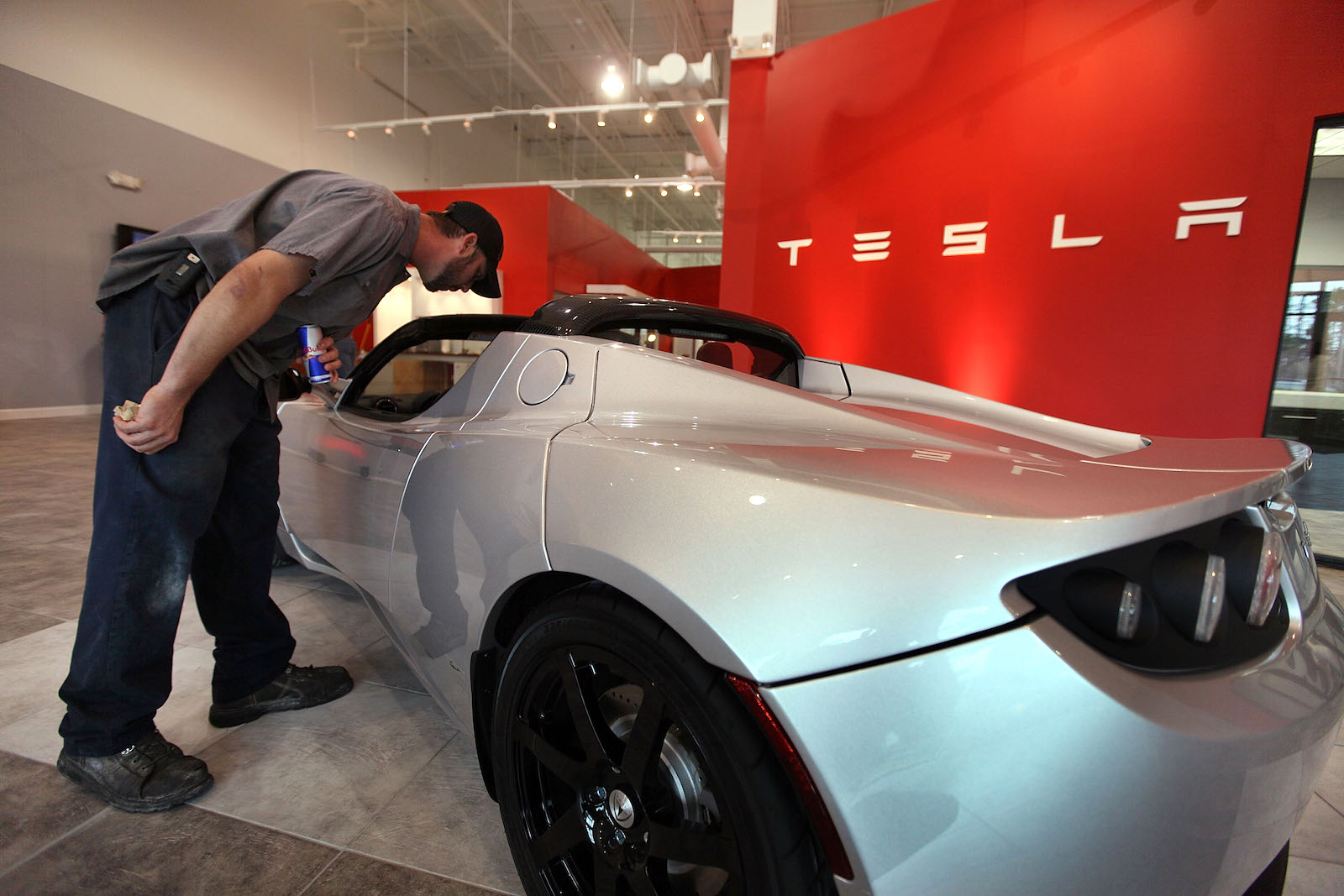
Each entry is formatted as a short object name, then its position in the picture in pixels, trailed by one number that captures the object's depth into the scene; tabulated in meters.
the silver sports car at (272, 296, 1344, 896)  0.58
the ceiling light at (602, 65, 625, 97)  7.75
